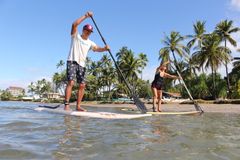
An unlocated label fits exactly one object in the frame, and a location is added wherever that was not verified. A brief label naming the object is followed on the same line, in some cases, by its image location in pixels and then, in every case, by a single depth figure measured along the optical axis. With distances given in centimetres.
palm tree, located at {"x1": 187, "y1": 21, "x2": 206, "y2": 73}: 3364
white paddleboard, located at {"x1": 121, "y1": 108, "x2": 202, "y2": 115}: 524
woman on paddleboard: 663
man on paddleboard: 432
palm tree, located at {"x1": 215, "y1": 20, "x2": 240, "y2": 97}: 3264
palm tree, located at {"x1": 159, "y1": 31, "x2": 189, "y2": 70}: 3478
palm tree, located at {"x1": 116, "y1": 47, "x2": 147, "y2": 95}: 4111
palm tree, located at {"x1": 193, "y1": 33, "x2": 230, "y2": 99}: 3152
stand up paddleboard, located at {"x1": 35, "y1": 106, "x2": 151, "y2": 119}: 394
